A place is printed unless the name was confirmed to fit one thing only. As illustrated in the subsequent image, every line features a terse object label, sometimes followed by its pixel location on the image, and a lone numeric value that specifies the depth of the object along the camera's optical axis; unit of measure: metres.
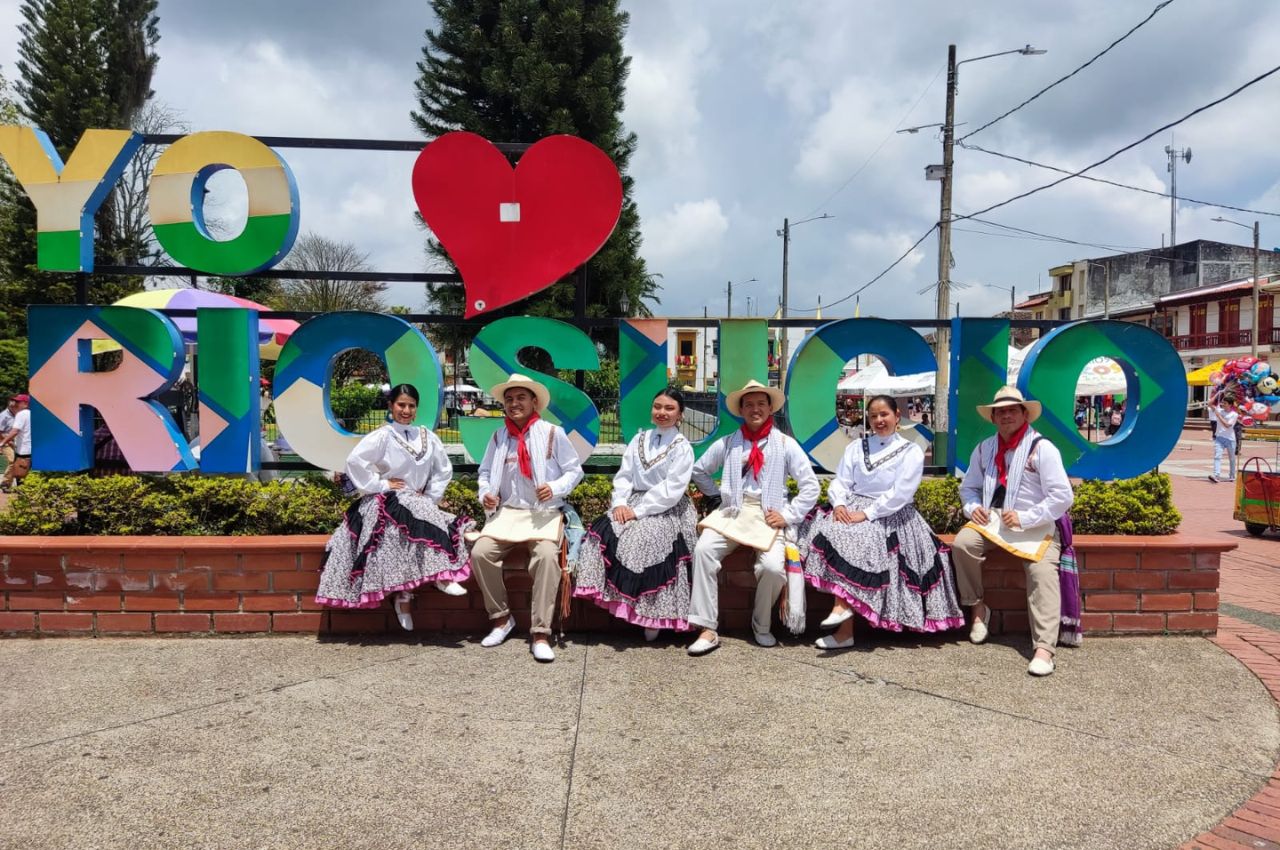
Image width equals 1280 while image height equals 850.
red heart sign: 5.88
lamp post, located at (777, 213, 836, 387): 34.03
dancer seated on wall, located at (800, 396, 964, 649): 4.71
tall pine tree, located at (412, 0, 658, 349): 20.59
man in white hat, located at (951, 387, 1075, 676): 4.68
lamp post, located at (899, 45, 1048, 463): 16.33
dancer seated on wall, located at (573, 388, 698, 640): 4.75
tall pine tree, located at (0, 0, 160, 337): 24.59
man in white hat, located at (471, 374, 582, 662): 4.76
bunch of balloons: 11.48
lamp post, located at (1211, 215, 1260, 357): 35.75
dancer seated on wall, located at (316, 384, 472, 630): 4.76
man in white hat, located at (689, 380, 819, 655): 4.79
